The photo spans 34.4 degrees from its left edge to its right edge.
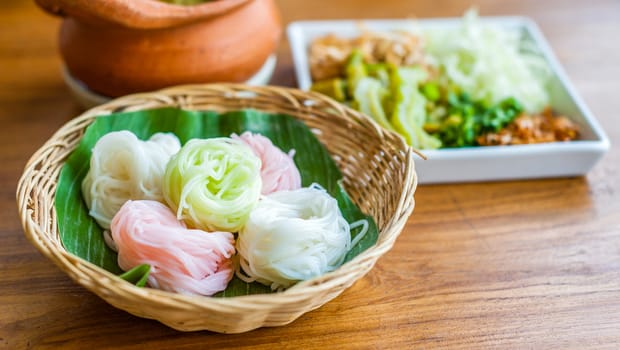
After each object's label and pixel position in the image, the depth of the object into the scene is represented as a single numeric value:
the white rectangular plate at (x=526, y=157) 0.65
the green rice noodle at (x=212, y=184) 0.54
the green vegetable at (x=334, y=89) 0.71
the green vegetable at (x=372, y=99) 0.67
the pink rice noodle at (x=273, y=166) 0.59
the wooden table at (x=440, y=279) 0.55
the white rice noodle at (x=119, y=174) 0.57
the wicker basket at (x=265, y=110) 0.49
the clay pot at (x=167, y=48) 0.65
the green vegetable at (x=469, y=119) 0.68
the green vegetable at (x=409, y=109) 0.66
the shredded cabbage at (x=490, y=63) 0.73
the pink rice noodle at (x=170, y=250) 0.52
